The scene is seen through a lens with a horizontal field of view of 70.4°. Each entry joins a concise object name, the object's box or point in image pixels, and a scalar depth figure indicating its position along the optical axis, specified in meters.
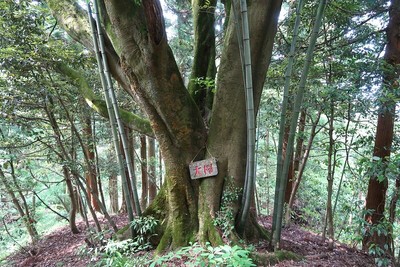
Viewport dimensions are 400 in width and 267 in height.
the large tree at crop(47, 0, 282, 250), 2.89
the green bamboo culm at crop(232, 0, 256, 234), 2.11
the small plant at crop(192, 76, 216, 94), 3.36
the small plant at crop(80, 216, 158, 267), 2.94
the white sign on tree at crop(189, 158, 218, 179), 3.11
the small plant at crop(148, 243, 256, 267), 1.47
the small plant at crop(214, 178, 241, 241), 2.84
